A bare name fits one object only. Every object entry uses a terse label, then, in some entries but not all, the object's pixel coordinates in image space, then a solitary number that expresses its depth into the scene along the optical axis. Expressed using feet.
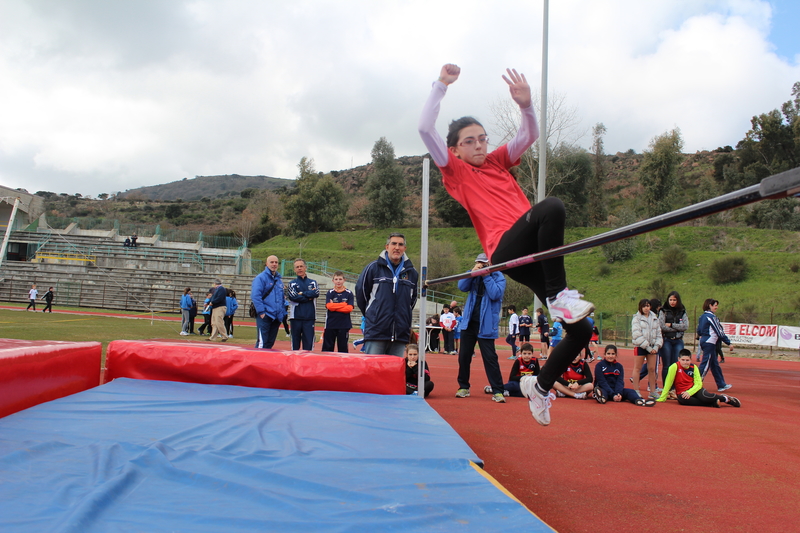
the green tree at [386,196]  150.71
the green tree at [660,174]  132.46
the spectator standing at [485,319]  19.79
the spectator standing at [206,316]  45.75
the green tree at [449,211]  136.90
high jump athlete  8.38
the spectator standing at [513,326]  45.40
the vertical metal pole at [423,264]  15.61
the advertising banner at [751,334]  58.03
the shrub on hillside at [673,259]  93.76
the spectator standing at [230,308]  45.34
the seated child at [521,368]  21.44
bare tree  95.66
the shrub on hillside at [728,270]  86.74
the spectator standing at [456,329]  46.93
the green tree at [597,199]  144.25
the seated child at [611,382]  21.51
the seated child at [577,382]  22.35
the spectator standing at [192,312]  48.05
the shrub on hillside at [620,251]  99.71
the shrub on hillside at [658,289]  83.74
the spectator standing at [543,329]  39.35
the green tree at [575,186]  129.80
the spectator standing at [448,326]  45.21
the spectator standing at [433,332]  48.11
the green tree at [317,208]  152.46
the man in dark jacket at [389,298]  16.79
